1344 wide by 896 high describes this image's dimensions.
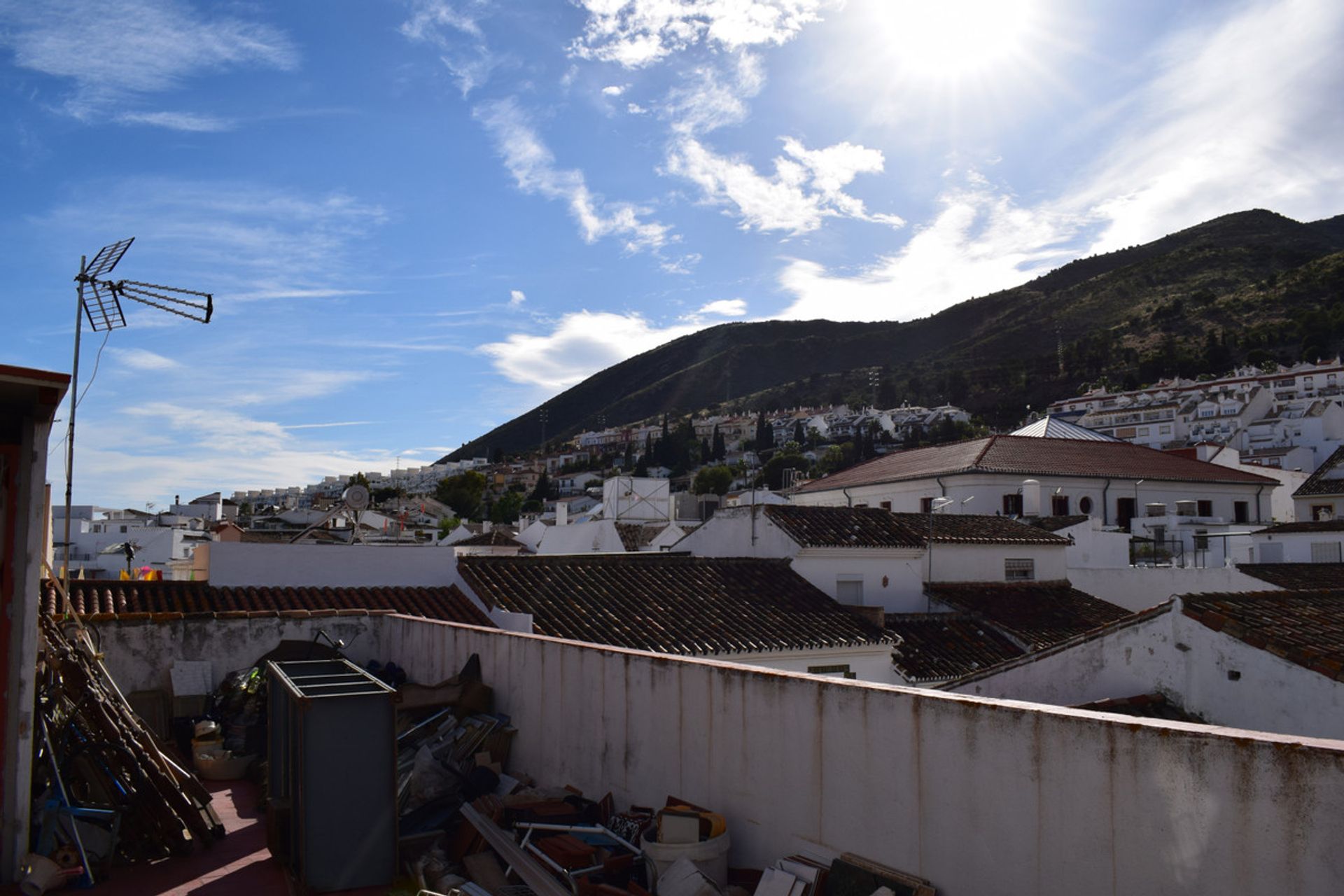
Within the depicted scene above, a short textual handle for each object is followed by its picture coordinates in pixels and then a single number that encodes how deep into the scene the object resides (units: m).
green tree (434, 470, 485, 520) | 98.76
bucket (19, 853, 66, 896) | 5.45
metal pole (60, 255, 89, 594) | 10.12
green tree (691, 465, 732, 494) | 85.38
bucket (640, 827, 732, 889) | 5.05
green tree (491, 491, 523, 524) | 88.62
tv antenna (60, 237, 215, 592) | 11.55
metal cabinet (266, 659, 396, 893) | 5.54
